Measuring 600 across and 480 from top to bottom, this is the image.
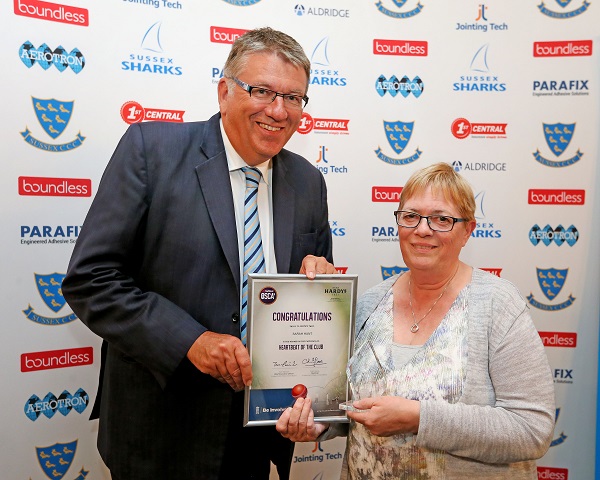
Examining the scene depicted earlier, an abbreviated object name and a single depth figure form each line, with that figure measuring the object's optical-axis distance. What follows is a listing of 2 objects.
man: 1.80
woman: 1.74
